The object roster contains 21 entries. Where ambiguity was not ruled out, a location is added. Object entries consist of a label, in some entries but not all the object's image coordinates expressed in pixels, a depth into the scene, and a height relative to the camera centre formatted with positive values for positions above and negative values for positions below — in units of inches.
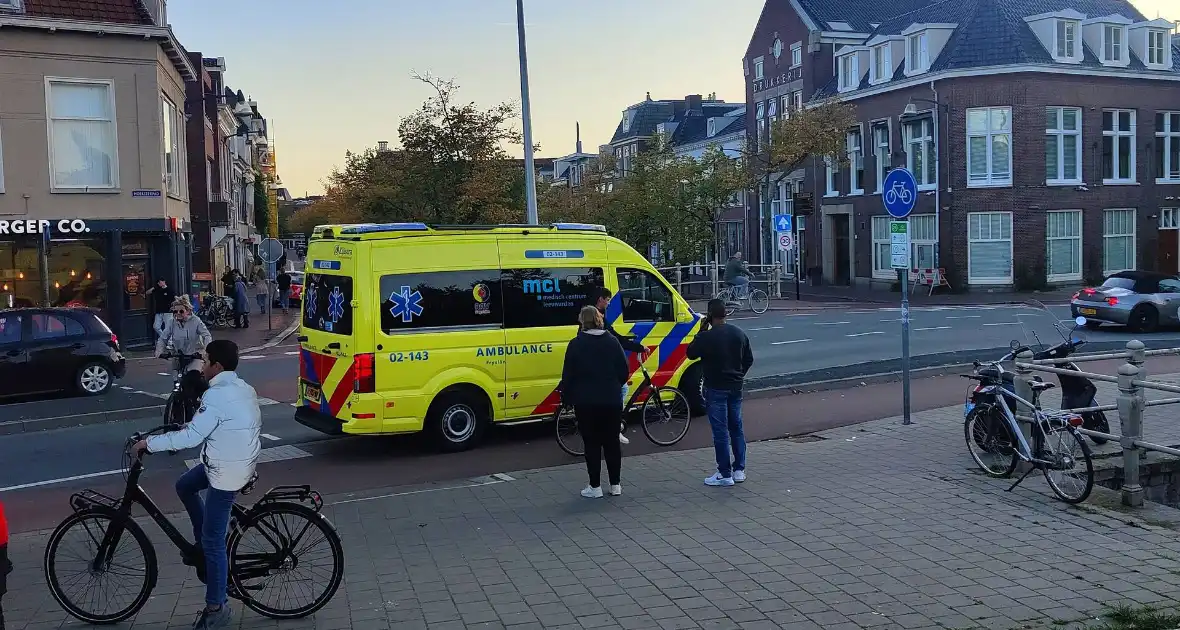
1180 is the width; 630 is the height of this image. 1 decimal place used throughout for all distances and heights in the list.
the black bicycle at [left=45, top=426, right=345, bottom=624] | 232.2 -61.9
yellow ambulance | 426.0 -22.8
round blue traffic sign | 474.3 +27.6
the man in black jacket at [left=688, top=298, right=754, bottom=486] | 365.1 -42.9
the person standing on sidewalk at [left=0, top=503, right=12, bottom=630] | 199.3 -52.0
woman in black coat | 347.3 -41.1
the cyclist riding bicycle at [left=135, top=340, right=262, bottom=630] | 224.4 -36.7
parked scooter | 384.5 -52.5
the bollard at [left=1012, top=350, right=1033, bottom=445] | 356.5 -44.8
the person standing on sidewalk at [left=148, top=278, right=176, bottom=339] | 985.5 -19.3
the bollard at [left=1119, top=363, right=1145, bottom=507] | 325.7 -55.0
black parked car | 643.5 -45.8
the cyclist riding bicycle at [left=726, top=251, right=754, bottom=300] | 1258.6 -23.6
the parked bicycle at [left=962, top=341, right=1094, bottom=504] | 328.2 -61.5
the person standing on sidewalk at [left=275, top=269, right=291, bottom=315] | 1540.4 -23.4
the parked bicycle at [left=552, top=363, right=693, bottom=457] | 460.4 -65.3
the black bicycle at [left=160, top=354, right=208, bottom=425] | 442.6 -54.1
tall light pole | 864.9 +110.5
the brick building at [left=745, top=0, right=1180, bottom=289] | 1571.1 +173.2
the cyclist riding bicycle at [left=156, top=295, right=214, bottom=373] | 512.1 -28.4
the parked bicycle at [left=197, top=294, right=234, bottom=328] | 1253.6 -44.2
